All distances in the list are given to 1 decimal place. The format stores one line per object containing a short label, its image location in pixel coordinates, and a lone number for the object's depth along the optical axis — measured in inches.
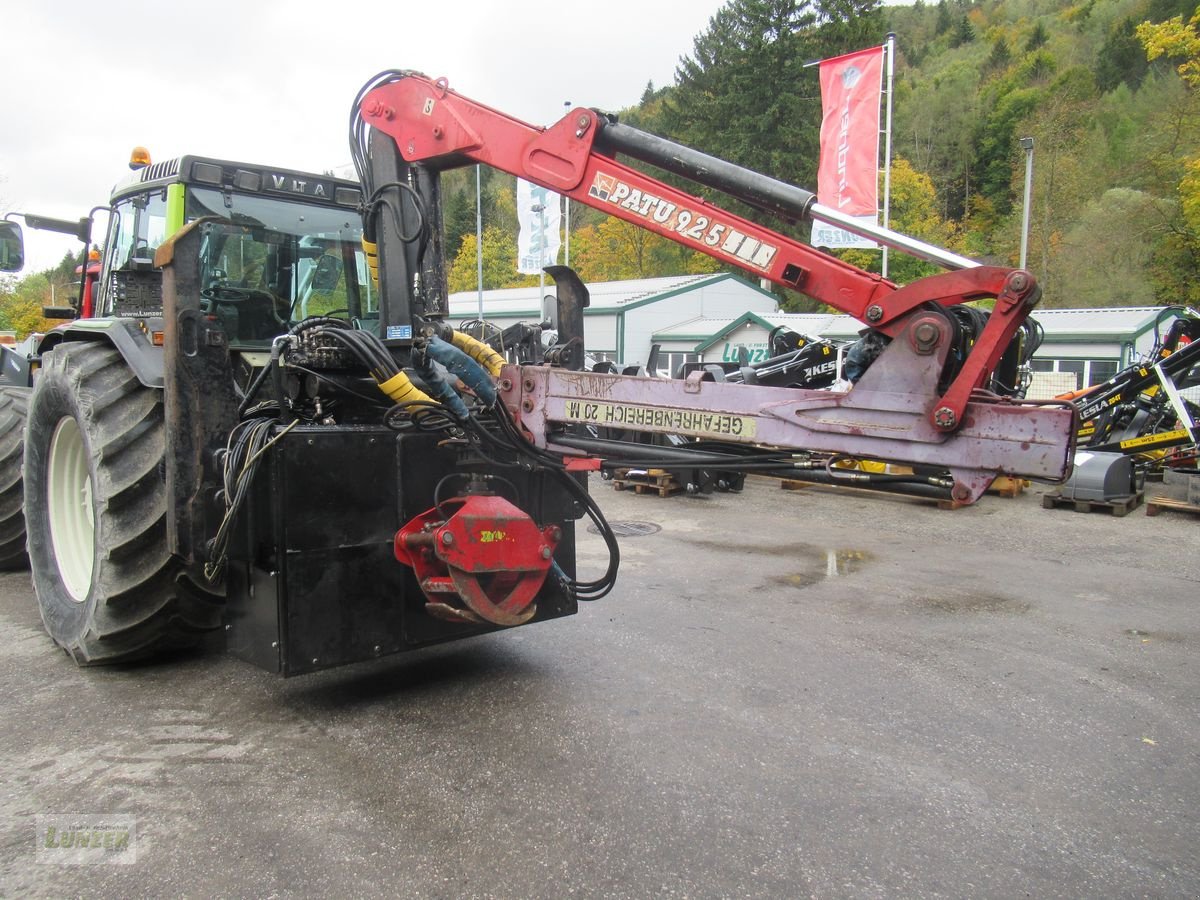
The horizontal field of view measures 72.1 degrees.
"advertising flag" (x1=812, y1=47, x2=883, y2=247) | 538.6
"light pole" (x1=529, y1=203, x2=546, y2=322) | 775.0
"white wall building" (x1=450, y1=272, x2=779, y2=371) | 1056.2
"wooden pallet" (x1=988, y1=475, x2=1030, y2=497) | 430.0
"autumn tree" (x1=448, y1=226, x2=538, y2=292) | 1966.0
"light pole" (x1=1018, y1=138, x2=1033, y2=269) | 577.0
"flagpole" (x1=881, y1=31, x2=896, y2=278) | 611.4
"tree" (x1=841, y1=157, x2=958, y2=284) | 1460.4
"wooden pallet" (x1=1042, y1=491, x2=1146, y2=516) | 383.2
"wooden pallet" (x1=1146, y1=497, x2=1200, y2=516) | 374.9
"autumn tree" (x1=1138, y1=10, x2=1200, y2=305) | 1059.9
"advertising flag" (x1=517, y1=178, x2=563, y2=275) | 783.1
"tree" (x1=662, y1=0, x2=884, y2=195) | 1402.6
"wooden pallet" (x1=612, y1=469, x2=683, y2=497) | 418.3
